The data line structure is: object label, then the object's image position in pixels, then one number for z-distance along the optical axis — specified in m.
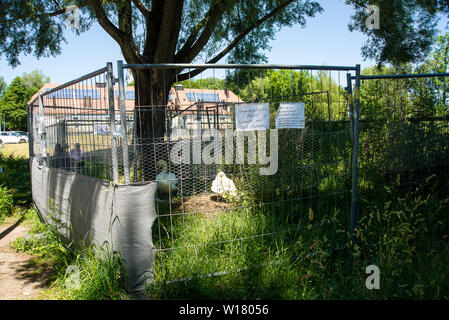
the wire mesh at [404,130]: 4.35
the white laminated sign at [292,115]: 3.52
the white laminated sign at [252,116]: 3.34
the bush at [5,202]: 6.16
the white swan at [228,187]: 4.53
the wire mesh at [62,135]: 4.71
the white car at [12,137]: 37.53
